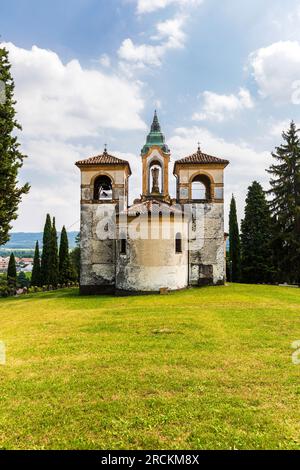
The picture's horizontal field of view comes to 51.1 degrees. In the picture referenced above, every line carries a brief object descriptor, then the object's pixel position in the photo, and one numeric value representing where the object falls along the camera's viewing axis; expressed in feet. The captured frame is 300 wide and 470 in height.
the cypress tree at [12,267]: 161.54
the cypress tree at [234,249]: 129.08
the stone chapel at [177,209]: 84.53
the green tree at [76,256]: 194.90
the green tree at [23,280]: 252.46
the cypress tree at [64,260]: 152.85
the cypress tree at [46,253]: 150.70
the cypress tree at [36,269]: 157.92
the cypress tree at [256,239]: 120.26
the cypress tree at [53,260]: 145.48
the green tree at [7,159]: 54.08
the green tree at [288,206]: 99.86
